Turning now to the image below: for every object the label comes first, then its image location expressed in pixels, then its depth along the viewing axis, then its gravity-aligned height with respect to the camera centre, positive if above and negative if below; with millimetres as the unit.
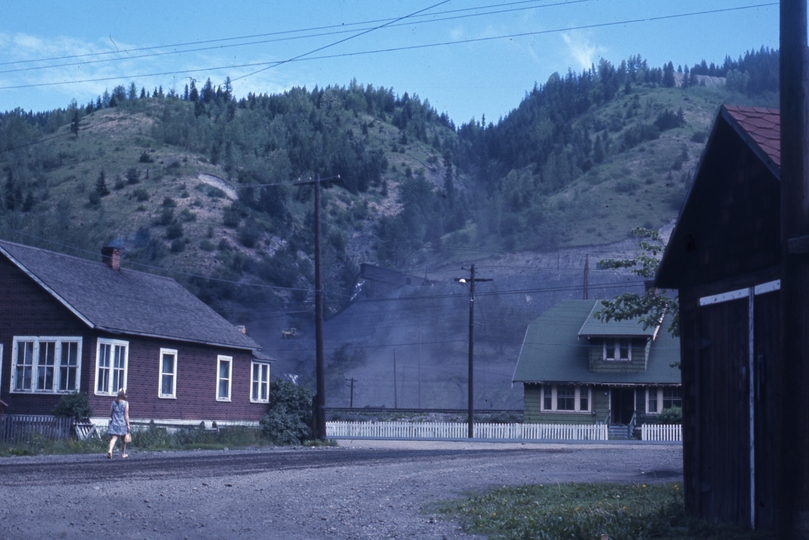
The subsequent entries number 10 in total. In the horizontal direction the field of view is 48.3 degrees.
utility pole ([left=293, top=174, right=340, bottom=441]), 36156 +184
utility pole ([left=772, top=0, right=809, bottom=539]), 7852 +576
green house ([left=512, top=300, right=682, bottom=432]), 52375 -382
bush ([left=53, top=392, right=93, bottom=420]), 29409 -1402
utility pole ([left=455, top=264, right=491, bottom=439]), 48744 -35
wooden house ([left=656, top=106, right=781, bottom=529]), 10391 +747
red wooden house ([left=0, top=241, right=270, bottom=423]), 30703 +773
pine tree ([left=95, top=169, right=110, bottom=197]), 110562 +21751
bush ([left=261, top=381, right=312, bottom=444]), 36219 -2000
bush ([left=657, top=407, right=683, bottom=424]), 48844 -2460
